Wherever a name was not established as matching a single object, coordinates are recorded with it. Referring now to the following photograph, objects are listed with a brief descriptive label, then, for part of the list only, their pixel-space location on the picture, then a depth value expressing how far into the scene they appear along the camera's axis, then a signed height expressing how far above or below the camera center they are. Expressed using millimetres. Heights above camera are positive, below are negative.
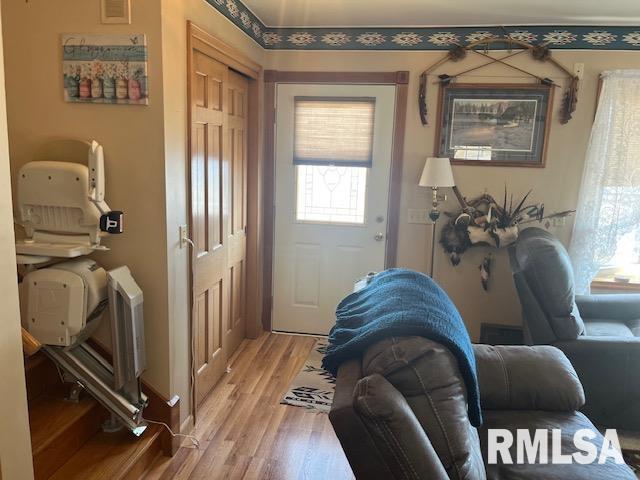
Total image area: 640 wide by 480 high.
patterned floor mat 2982 -1450
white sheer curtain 3363 -64
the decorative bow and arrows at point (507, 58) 3391 +747
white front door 3674 -447
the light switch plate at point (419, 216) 3723 -385
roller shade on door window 3650 +237
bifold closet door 2619 -327
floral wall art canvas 2123 +364
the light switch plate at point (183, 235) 2393 -388
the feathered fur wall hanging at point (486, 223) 3537 -398
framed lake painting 3484 +311
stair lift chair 2041 -537
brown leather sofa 1320 -755
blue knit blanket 1584 -538
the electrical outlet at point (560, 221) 3590 -371
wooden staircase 2027 -1252
